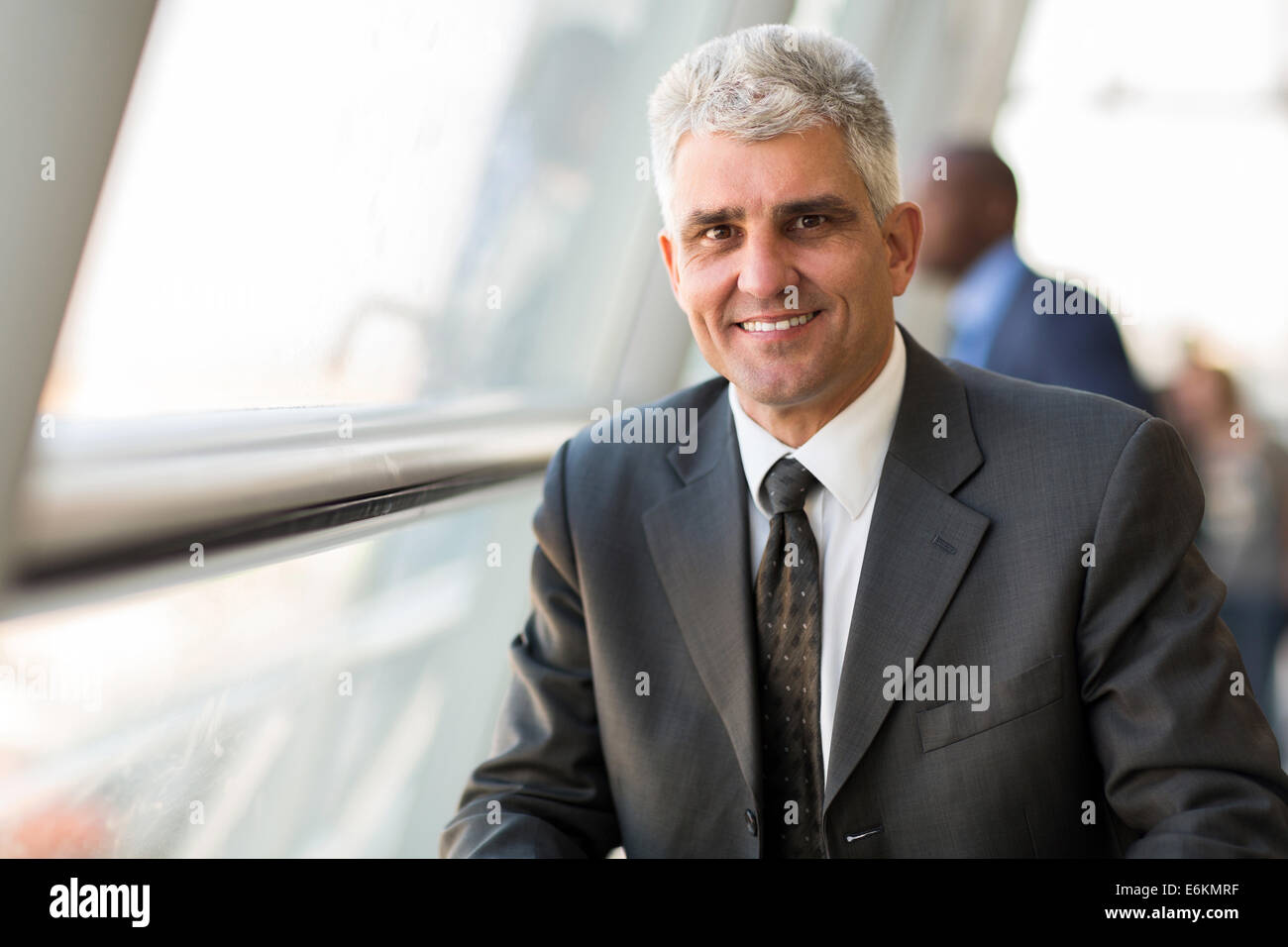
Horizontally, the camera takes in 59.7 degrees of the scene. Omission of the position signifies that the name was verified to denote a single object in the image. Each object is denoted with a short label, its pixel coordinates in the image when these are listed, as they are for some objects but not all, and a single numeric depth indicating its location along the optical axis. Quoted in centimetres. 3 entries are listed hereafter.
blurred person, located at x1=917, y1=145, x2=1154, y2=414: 259
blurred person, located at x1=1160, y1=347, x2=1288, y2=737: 398
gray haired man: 129
